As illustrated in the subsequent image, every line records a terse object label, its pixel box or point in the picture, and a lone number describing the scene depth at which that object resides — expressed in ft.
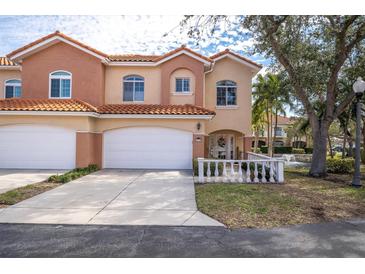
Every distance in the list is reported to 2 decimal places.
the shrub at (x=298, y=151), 122.42
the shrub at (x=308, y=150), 131.54
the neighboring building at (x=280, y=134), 161.19
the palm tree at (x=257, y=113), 96.68
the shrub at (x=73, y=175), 34.30
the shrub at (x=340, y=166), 48.14
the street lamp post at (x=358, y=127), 32.99
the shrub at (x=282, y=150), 131.23
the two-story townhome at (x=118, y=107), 45.19
